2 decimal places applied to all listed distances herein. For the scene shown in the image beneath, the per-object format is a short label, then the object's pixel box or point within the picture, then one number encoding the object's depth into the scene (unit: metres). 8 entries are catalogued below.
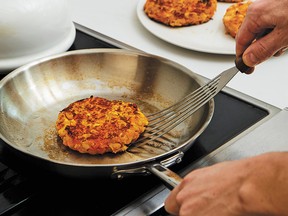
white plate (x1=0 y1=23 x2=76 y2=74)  1.07
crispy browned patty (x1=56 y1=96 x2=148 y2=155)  0.82
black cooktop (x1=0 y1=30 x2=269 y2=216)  0.73
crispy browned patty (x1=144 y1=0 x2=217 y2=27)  1.36
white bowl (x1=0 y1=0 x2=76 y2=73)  1.03
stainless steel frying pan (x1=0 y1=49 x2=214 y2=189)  0.86
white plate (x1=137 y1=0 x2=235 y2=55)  1.24
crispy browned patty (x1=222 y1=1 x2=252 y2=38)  1.29
